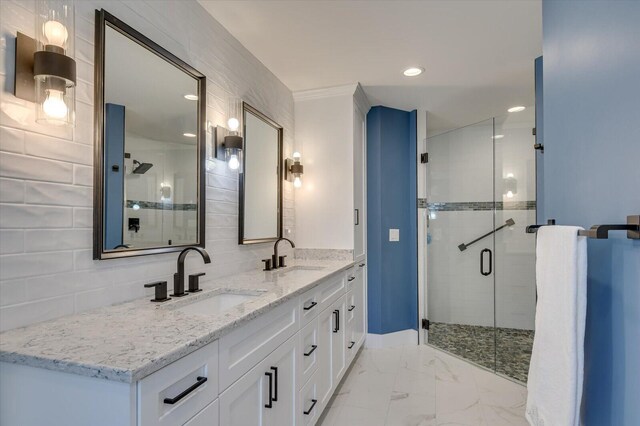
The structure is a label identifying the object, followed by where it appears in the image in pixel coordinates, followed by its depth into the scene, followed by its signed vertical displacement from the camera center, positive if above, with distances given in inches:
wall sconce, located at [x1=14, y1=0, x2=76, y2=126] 40.6 +18.0
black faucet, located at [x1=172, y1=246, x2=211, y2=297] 60.2 -10.9
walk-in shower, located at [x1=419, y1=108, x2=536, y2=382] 141.0 -9.3
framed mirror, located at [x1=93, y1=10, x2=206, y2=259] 51.5 +12.5
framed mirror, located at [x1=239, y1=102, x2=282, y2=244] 91.3 +10.9
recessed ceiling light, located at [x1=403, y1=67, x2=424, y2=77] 105.4 +46.1
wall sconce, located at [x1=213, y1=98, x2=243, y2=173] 79.4 +17.8
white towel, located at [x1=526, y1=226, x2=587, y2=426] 37.1 -13.1
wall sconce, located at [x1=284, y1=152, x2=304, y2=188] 116.3 +16.2
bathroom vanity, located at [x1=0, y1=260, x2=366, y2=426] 31.6 -16.5
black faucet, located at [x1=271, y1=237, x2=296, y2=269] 98.7 -12.5
